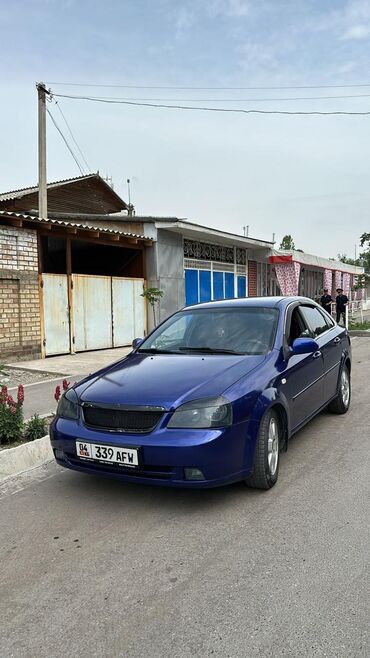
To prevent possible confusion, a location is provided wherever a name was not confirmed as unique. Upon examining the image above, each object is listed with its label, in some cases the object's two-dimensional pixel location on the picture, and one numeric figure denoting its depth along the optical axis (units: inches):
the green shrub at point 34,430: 203.2
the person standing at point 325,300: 746.8
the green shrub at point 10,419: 193.8
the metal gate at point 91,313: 484.1
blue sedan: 131.3
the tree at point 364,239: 1678.6
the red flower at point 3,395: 201.3
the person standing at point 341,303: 734.5
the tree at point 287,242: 2588.6
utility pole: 559.5
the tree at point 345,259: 3101.4
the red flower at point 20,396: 198.8
